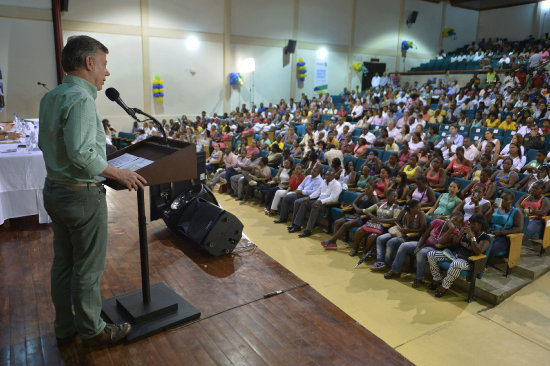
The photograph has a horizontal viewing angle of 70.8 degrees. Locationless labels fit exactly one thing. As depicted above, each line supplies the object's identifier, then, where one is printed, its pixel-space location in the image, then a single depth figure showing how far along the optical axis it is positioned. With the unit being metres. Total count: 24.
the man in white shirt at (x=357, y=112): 10.92
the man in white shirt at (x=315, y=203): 5.45
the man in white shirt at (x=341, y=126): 9.13
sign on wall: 15.41
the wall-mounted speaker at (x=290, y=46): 14.40
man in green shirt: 1.63
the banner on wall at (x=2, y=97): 9.28
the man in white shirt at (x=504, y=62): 12.88
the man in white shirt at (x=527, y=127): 7.23
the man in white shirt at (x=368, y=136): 8.30
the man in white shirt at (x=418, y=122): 8.69
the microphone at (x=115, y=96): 1.95
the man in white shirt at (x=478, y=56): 15.14
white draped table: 3.59
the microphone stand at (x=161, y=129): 2.01
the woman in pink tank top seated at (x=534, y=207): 4.44
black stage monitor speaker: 3.03
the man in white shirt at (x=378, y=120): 9.73
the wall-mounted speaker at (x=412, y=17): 16.78
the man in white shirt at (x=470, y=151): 6.67
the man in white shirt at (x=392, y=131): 8.42
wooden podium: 1.94
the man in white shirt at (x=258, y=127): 10.85
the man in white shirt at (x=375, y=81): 15.30
